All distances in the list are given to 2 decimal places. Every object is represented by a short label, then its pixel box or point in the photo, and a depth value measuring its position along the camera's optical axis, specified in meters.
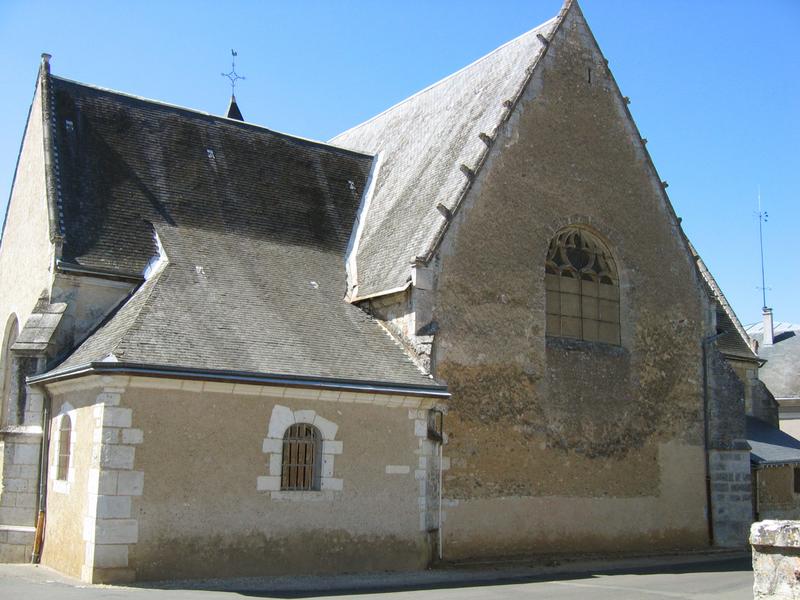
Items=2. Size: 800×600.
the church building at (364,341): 11.23
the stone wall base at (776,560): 4.52
